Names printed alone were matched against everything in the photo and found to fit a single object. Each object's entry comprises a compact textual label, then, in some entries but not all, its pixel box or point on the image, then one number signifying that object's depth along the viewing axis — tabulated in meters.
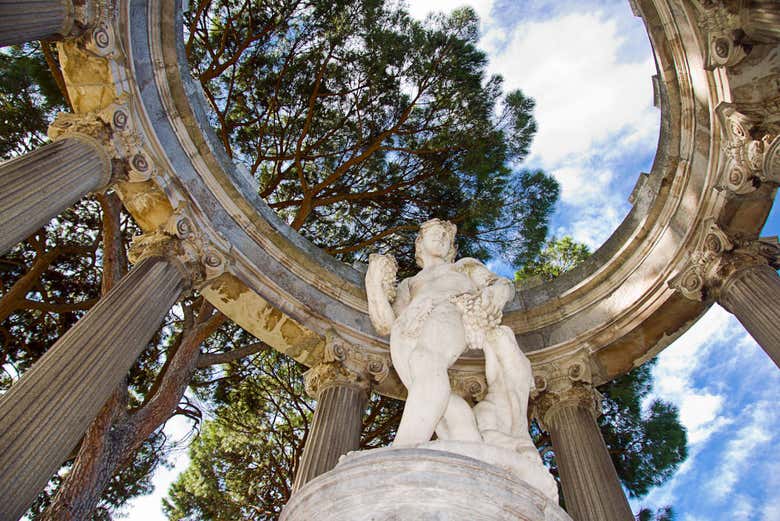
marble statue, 4.79
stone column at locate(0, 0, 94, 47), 6.92
